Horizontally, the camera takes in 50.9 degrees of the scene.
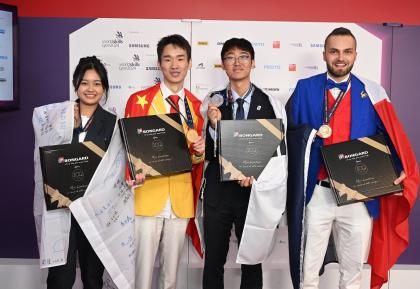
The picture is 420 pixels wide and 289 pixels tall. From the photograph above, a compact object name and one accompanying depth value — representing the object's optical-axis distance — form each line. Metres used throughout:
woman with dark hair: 2.39
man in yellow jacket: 2.59
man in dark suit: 2.55
